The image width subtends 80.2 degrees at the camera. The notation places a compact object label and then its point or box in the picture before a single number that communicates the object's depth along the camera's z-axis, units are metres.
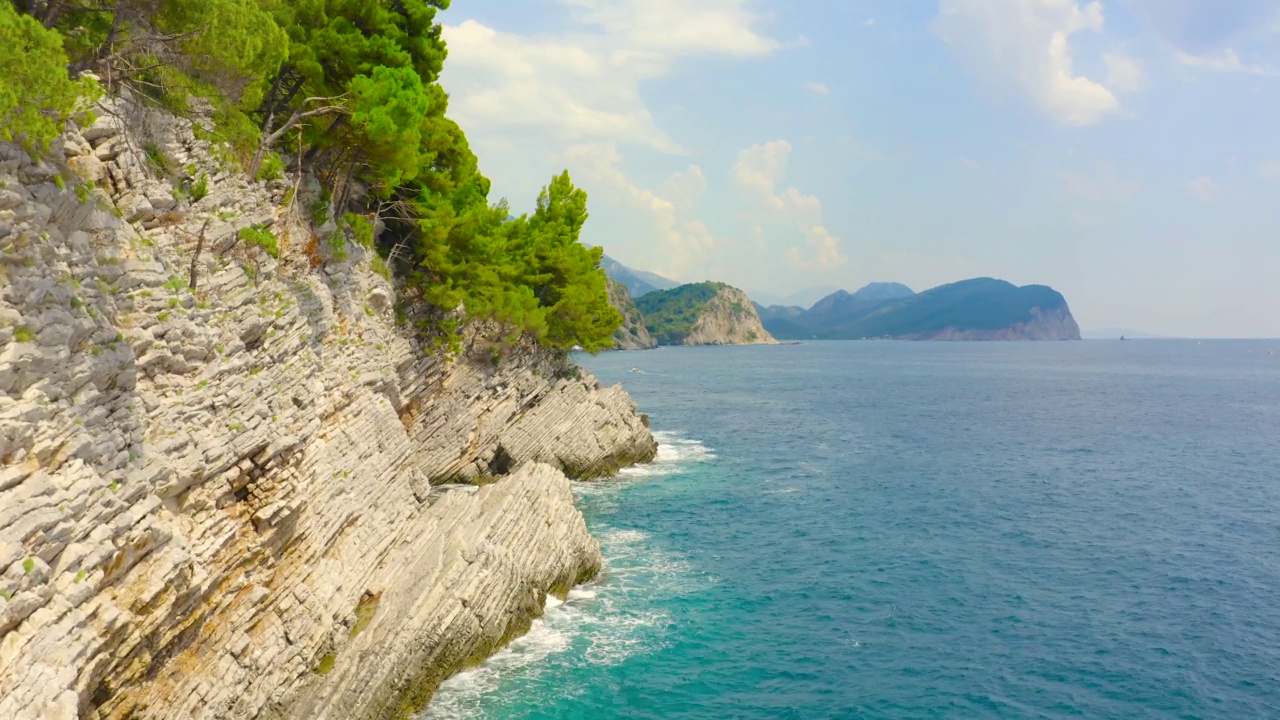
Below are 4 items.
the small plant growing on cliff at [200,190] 19.72
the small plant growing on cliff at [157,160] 18.33
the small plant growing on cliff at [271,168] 24.27
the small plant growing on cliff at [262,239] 20.72
